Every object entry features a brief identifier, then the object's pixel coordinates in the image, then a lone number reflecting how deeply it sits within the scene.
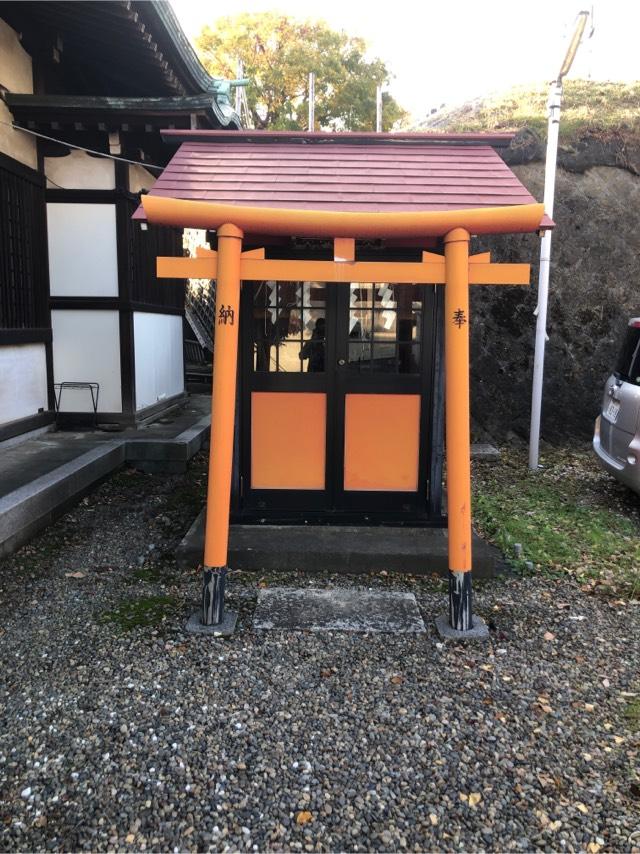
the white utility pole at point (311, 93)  15.73
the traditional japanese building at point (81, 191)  6.19
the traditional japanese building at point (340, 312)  3.24
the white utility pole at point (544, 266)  6.48
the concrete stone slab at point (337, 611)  3.45
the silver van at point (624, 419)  5.30
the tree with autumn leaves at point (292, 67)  21.30
